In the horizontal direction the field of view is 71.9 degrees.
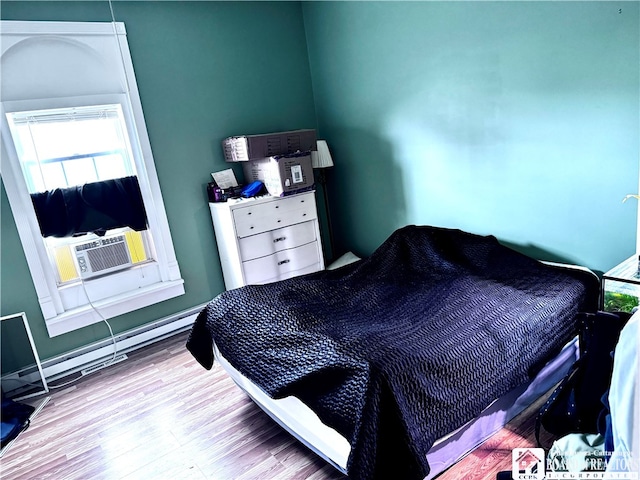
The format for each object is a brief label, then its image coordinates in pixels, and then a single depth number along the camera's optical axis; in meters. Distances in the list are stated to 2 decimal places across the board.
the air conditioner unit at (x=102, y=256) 3.07
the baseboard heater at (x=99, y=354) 2.88
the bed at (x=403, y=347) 1.59
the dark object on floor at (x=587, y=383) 1.68
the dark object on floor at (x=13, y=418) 2.42
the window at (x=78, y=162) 2.84
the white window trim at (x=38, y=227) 2.73
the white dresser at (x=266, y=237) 3.30
